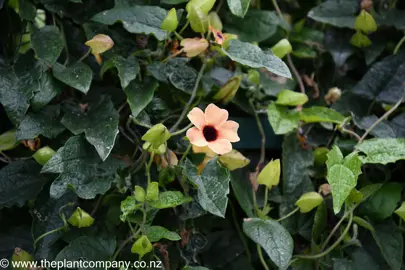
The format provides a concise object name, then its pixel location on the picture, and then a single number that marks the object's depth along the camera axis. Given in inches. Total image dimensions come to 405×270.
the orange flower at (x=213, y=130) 40.9
